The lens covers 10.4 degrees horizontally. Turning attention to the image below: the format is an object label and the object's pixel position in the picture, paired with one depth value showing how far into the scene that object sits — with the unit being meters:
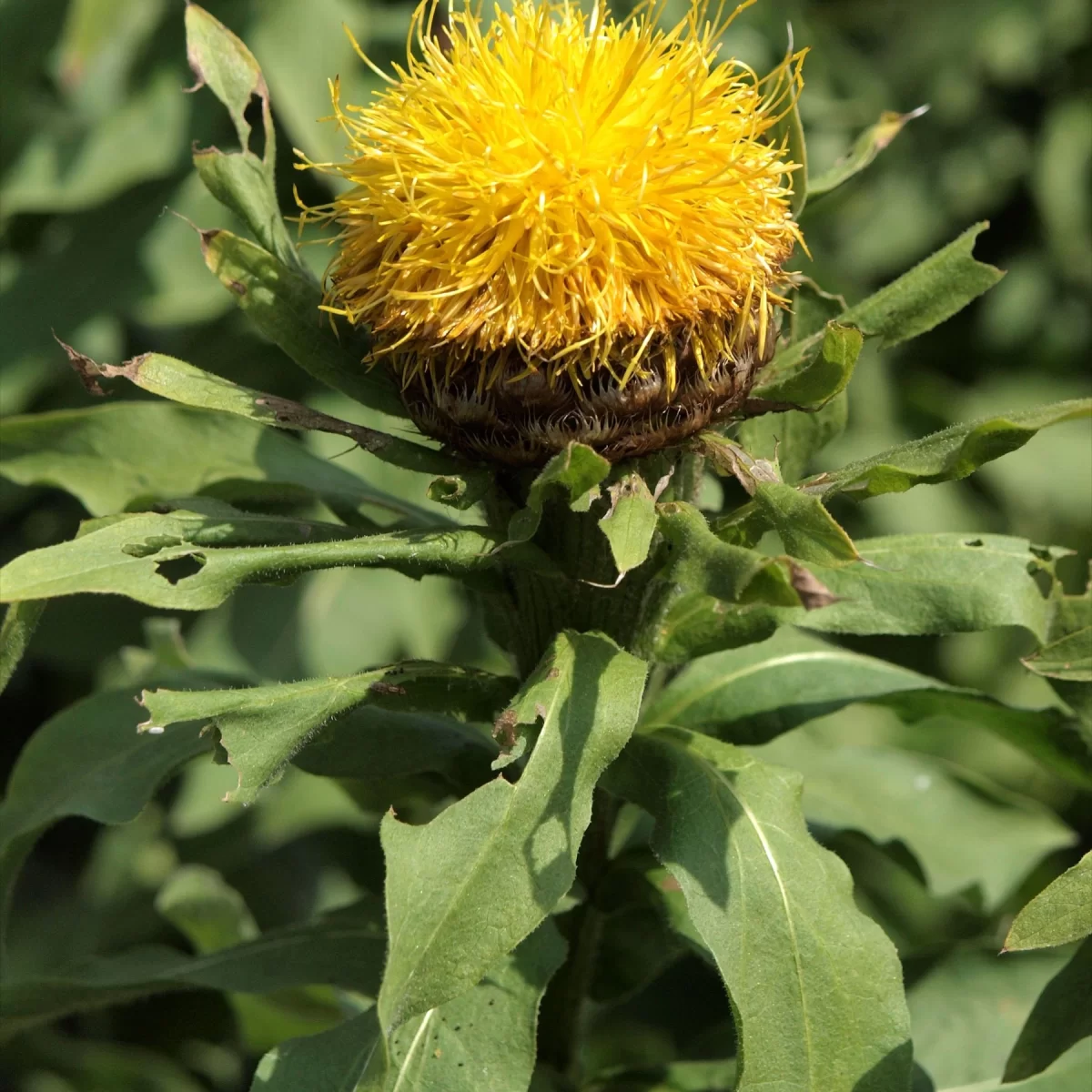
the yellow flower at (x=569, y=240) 0.78
